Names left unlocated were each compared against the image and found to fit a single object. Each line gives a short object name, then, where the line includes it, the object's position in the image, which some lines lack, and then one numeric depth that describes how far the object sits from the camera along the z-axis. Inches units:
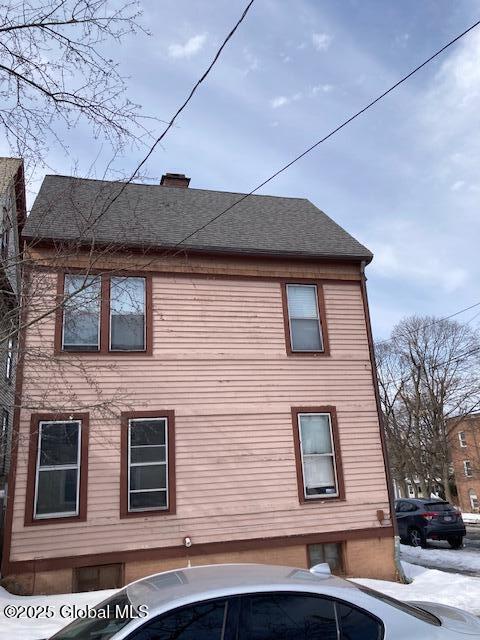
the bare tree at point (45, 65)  179.9
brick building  1647.4
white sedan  115.3
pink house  362.6
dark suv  637.9
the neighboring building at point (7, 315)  248.2
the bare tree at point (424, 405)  1524.4
